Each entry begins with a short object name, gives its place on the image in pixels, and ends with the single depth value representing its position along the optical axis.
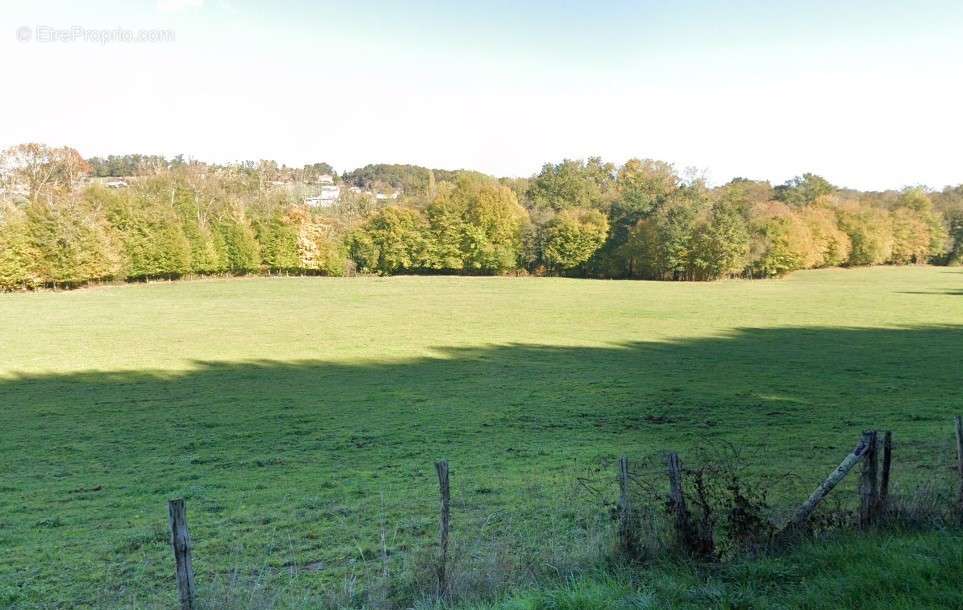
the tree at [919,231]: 127.62
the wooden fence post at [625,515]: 7.39
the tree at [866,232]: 120.56
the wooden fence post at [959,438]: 7.98
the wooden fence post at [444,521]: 6.82
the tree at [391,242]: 113.12
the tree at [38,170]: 85.69
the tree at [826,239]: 112.56
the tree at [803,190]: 139.75
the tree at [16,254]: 75.19
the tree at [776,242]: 99.88
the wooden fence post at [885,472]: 7.57
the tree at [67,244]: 78.25
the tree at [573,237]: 108.06
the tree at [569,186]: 129.00
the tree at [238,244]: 102.19
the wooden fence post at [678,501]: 7.25
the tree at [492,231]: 112.00
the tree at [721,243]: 94.94
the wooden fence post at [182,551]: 6.03
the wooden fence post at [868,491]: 7.65
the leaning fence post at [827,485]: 7.19
